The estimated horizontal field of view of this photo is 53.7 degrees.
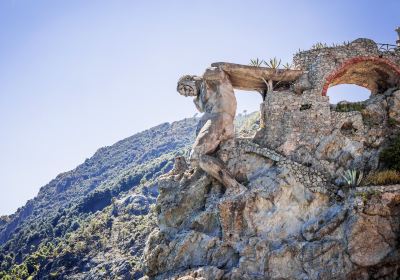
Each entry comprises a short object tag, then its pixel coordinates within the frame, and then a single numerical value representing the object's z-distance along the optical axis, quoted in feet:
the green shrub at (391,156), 59.98
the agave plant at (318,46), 74.81
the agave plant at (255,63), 74.85
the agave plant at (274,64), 73.56
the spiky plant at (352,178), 56.58
